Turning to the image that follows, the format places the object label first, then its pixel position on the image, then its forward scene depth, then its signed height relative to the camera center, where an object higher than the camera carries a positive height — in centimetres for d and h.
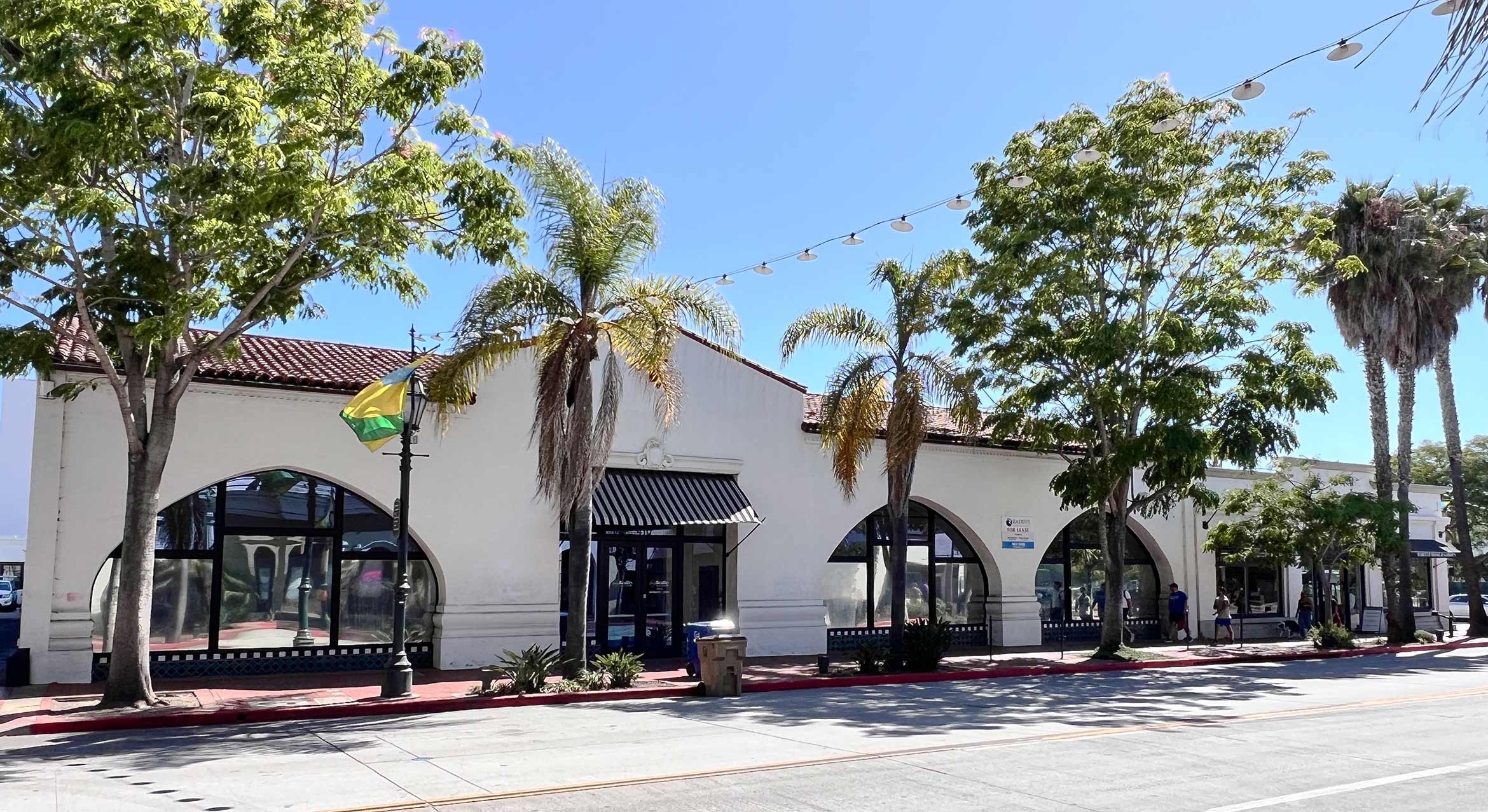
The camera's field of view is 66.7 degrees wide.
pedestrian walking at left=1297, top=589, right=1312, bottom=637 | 3080 -202
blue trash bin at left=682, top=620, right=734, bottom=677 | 1811 -152
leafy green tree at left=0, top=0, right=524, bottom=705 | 1280 +441
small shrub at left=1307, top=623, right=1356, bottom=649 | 2725 -237
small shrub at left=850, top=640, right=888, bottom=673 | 1988 -214
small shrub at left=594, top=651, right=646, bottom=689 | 1770 -206
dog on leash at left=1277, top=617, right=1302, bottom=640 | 3114 -248
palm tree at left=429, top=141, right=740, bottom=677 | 1712 +328
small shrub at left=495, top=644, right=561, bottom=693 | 1659 -196
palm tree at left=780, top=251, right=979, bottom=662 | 2053 +274
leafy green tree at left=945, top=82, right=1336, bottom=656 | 2156 +492
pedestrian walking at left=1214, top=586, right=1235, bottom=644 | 2855 -188
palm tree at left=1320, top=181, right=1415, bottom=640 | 2856 +638
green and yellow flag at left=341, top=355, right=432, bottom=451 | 1659 +183
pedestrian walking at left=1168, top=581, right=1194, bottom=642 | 2859 -178
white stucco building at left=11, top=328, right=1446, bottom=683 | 1712 +12
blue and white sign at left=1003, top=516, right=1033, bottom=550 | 2634 +10
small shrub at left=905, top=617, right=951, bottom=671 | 2058 -200
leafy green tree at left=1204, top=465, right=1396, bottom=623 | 2664 +30
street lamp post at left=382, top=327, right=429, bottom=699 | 1583 -79
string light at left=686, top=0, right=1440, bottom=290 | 1319 +582
